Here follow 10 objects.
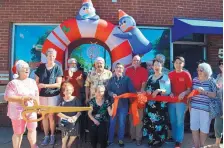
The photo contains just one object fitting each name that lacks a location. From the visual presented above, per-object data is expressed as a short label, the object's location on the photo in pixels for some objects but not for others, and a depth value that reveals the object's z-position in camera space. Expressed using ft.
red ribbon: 16.20
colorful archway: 18.86
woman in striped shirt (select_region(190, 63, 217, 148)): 15.28
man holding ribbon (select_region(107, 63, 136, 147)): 16.57
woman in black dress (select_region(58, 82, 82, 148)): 15.47
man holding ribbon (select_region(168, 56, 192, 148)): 16.10
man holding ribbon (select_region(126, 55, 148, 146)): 17.60
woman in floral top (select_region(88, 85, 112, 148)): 15.64
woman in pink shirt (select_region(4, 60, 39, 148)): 13.89
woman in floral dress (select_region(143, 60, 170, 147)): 16.20
